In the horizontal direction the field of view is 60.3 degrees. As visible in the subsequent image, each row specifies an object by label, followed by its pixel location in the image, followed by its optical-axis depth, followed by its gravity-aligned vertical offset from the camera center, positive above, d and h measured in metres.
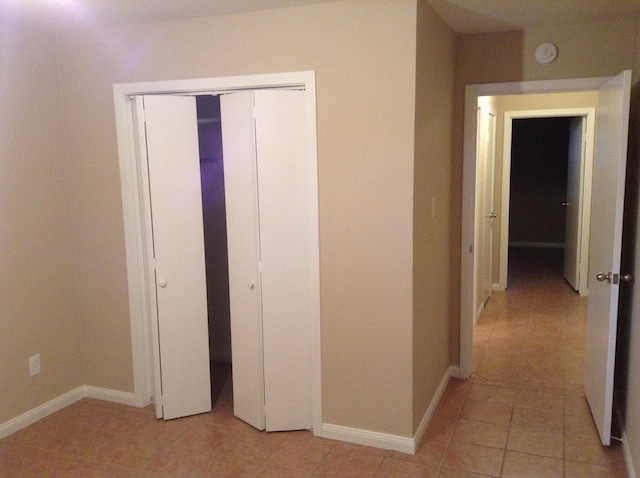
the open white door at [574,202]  6.02 -0.37
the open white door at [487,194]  5.24 -0.22
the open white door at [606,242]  2.67 -0.38
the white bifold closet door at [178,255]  3.10 -0.45
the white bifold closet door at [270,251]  2.89 -0.41
